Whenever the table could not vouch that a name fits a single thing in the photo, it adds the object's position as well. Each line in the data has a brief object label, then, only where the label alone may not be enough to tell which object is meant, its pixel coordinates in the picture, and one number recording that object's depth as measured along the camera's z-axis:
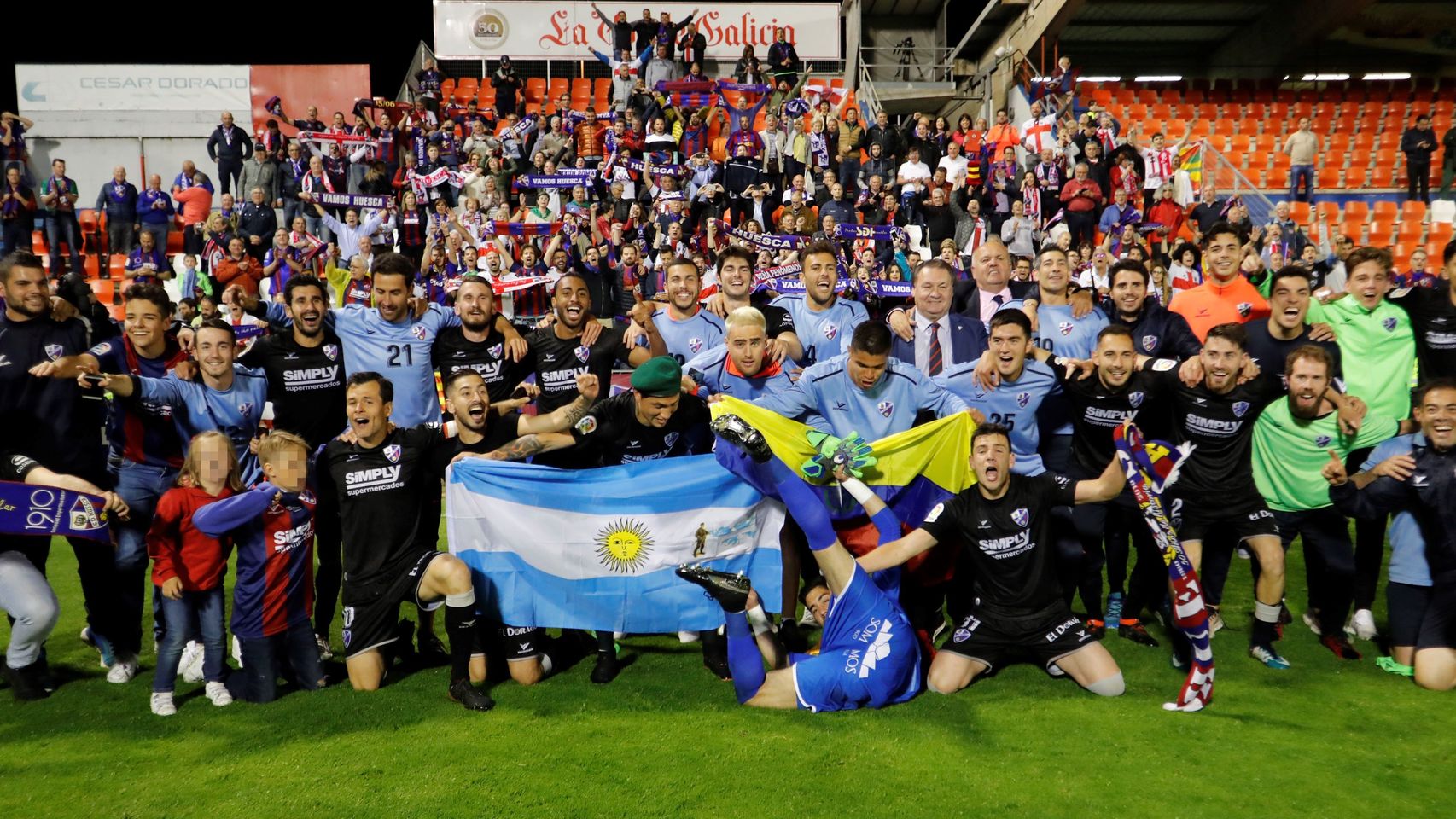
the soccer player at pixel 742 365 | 6.45
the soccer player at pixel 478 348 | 7.08
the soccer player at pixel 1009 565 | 5.73
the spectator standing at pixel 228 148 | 20.77
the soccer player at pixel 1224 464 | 6.29
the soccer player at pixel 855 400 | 6.43
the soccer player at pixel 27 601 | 5.82
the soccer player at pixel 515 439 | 6.13
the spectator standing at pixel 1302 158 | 20.23
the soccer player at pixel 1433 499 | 5.82
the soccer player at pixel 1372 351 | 6.90
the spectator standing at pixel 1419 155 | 20.75
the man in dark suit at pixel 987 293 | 7.32
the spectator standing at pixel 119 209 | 19.16
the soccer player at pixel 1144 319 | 7.11
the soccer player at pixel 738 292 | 7.39
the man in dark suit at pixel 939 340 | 7.45
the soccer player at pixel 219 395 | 6.36
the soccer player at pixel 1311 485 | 6.39
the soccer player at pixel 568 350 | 7.09
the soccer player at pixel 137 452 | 6.32
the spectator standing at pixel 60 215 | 18.88
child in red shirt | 5.77
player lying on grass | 5.49
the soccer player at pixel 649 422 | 6.21
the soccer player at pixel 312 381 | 6.78
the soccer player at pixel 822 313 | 7.41
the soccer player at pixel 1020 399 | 6.63
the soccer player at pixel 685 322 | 7.42
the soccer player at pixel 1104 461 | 6.47
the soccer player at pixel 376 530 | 5.94
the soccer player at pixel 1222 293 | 7.59
